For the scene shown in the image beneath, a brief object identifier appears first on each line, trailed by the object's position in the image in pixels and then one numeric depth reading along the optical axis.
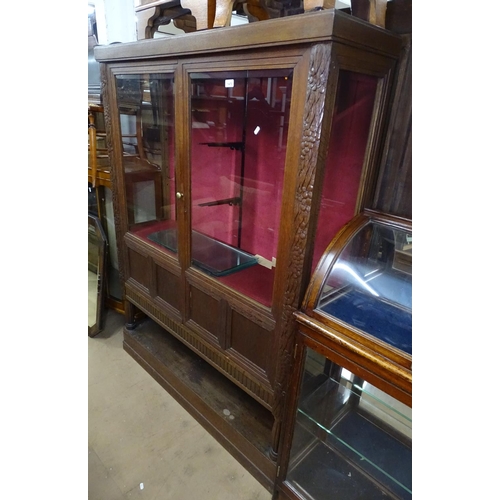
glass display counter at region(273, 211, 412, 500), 0.94
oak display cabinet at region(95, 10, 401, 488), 0.97
